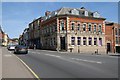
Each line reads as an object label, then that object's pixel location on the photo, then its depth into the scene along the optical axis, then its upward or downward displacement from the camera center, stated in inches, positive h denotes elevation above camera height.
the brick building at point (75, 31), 884.2 +108.8
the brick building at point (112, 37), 1004.0 +47.2
